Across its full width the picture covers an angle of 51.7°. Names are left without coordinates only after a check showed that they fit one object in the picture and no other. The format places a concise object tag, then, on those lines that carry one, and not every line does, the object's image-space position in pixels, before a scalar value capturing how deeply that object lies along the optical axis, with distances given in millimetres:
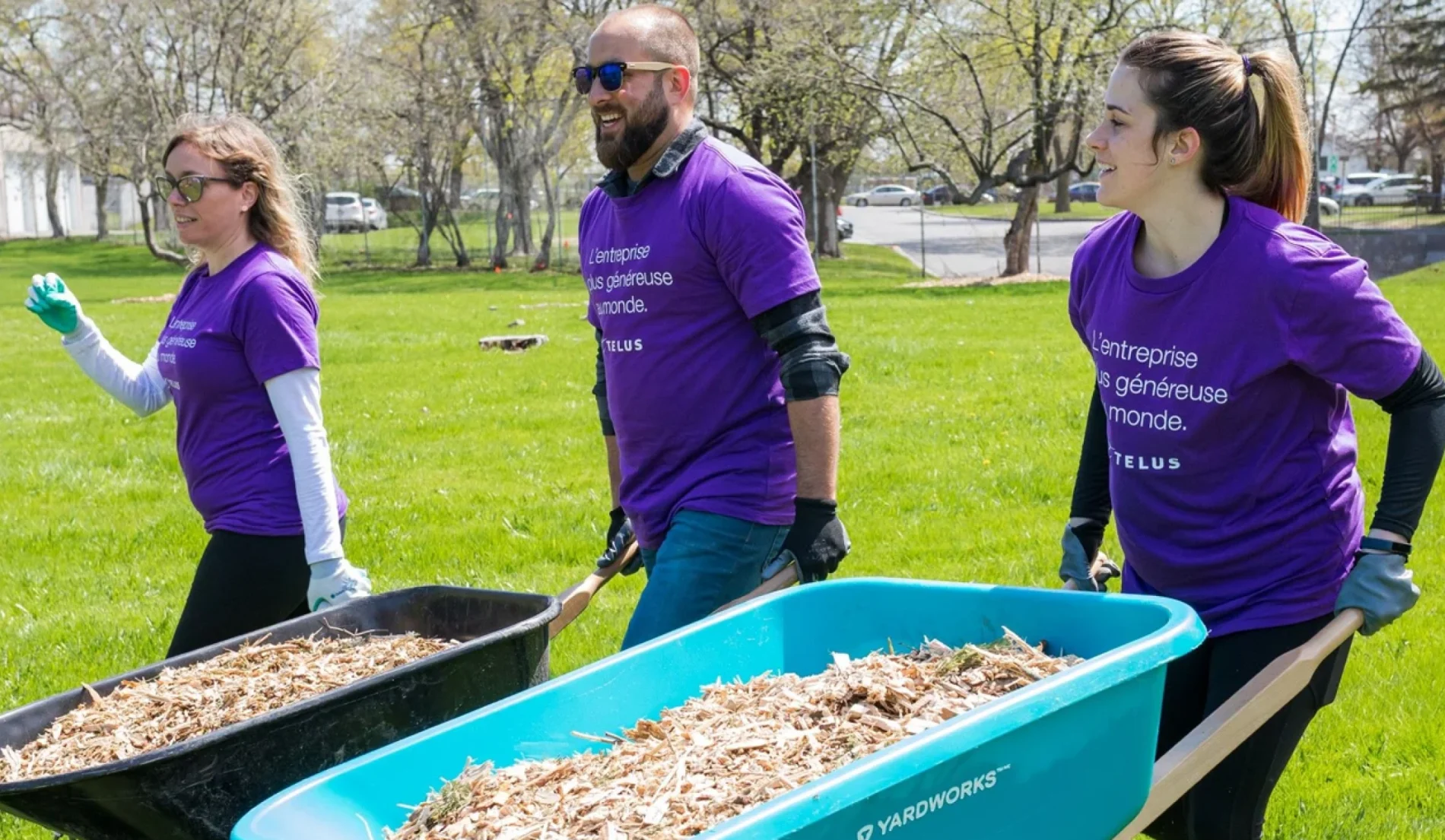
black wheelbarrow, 2811
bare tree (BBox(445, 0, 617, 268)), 32156
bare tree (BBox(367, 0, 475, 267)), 35750
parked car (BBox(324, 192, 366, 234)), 51156
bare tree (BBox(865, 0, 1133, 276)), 25109
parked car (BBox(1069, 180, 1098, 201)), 64188
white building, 64812
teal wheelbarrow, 2223
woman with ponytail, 2947
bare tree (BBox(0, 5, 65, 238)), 35781
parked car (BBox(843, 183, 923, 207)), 68438
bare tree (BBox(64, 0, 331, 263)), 30266
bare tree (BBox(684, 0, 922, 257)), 28094
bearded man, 3615
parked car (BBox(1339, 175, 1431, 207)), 50188
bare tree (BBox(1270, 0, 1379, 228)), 25041
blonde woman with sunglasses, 4008
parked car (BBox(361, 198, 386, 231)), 52812
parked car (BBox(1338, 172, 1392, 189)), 57688
